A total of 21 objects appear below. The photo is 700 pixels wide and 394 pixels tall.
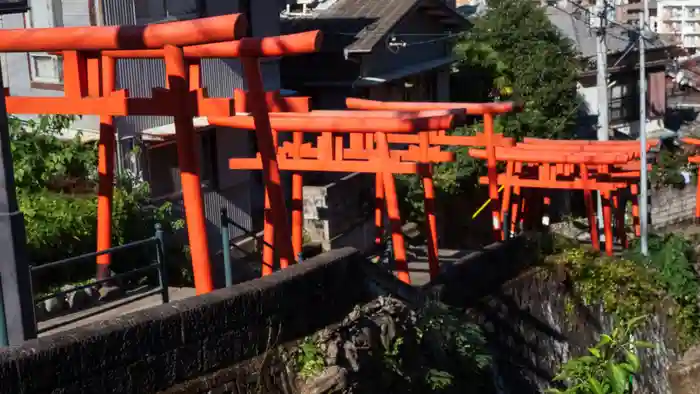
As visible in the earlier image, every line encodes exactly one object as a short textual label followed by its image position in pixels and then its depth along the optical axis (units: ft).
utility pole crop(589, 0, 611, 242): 77.15
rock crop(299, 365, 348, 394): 28.50
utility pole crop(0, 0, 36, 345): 22.98
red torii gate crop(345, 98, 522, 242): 49.96
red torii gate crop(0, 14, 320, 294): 29.71
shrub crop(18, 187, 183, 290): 41.34
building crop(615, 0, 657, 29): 152.38
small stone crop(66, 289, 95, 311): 38.20
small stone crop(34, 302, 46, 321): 37.09
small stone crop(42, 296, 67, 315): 37.78
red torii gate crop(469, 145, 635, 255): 59.41
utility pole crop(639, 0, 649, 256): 66.90
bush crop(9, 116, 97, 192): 44.98
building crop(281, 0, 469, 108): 75.00
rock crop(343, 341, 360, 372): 29.76
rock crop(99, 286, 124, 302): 39.52
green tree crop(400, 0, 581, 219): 87.40
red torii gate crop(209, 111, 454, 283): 40.83
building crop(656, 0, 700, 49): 193.98
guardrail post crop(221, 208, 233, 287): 39.20
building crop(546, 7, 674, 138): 106.42
